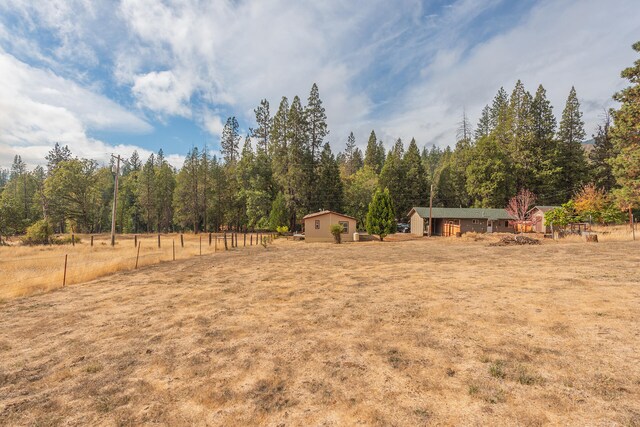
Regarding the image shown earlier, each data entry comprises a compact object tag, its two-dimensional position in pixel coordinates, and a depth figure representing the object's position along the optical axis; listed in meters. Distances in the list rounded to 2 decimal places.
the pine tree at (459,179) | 58.25
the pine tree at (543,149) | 48.72
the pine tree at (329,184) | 49.66
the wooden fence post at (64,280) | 11.34
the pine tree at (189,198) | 53.19
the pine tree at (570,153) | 49.59
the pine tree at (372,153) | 77.50
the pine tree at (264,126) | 57.88
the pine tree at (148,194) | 59.06
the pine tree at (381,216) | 35.72
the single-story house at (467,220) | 43.00
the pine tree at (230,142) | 64.12
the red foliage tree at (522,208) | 41.22
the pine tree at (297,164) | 45.50
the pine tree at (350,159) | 91.30
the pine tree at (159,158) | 87.66
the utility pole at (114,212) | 26.89
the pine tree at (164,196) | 60.62
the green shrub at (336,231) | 33.28
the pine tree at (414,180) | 57.88
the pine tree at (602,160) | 48.88
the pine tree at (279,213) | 44.62
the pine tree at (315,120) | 47.75
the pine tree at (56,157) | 63.56
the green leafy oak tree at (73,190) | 50.53
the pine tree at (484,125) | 68.19
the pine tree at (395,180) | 57.50
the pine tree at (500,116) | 54.56
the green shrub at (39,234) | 26.12
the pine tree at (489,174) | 49.28
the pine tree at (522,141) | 49.91
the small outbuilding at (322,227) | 35.59
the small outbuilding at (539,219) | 39.41
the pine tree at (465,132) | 68.11
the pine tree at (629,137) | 25.30
